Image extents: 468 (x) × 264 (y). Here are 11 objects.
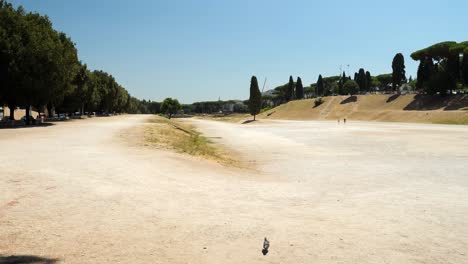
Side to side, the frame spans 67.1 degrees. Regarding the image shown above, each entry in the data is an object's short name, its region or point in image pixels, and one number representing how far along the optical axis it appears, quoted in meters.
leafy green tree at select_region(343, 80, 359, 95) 137.75
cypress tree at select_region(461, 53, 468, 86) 95.81
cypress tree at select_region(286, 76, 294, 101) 177.38
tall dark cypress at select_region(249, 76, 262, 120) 116.38
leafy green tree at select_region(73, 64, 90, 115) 71.56
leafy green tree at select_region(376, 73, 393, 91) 179.12
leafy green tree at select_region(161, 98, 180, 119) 183.00
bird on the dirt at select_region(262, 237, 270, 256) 6.54
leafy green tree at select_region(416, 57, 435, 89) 107.19
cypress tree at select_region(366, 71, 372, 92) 151.50
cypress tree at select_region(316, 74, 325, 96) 176.88
